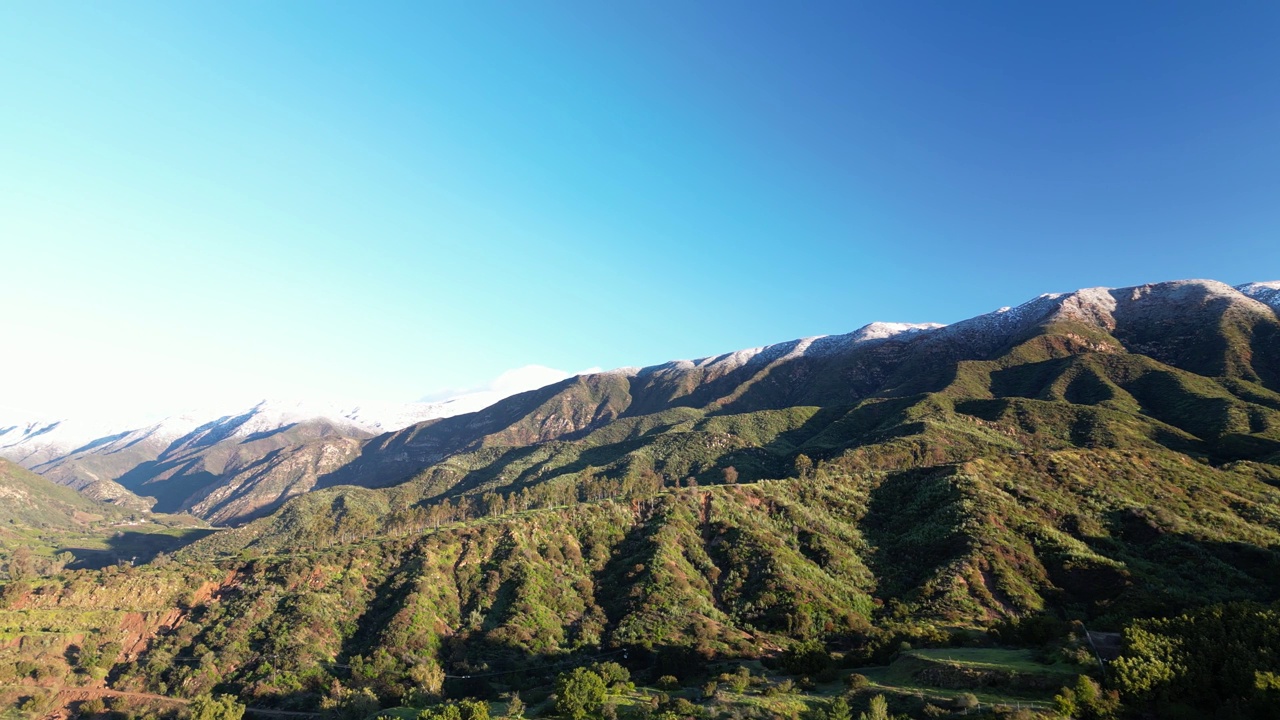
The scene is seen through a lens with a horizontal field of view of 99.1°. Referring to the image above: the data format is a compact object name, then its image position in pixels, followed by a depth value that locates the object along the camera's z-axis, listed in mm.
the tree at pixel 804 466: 127612
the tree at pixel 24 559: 142200
